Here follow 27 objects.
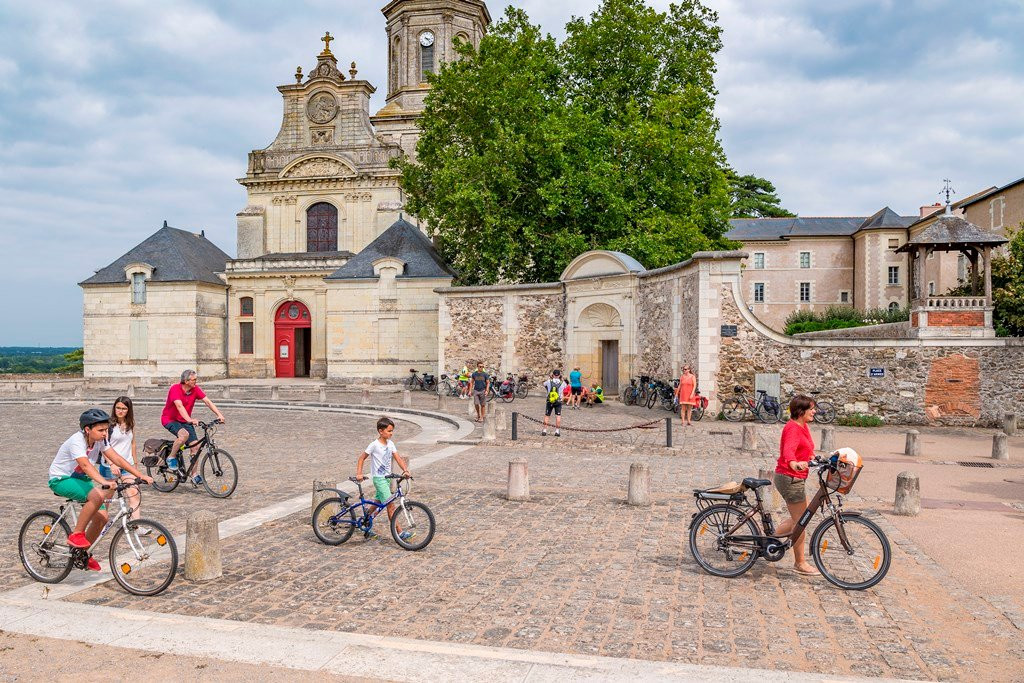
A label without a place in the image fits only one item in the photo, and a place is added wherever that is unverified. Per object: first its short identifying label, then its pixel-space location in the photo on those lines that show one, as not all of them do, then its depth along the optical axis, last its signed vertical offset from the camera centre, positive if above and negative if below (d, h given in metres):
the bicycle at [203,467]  10.30 -1.68
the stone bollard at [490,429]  15.97 -1.73
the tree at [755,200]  60.12 +12.31
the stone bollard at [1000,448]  14.09 -1.83
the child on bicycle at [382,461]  7.73 -1.18
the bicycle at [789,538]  6.38 -1.69
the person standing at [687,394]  18.34 -1.09
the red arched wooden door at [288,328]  41.19 +1.11
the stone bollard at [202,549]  6.52 -1.78
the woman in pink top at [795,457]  6.57 -0.95
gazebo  19.67 +1.48
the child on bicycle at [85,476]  6.18 -1.09
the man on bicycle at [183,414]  10.52 -0.95
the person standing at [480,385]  19.77 -0.96
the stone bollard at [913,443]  14.41 -1.80
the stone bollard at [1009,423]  17.47 -1.68
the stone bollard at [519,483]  9.86 -1.78
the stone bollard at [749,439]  14.67 -1.77
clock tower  46.72 +19.46
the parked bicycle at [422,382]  32.66 -1.47
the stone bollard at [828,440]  14.62 -1.76
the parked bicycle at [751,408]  19.75 -1.54
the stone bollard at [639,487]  9.53 -1.76
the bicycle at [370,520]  7.60 -1.80
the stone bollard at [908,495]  9.10 -1.78
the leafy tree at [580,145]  27.86 +7.90
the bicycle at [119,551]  6.23 -1.76
